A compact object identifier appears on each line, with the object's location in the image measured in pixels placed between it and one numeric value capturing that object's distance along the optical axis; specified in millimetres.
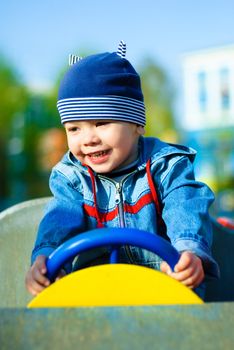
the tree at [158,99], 27125
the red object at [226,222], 2593
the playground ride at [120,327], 1066
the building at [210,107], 25141
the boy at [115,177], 1751
